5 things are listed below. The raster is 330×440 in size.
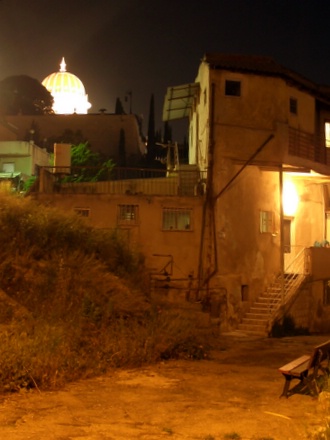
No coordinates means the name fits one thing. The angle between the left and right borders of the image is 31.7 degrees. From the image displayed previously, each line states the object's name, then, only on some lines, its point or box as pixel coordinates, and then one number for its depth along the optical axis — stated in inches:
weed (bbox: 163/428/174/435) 270.1
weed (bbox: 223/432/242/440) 260.8
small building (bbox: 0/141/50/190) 1529.3
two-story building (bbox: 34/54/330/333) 912.3
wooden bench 344.5
